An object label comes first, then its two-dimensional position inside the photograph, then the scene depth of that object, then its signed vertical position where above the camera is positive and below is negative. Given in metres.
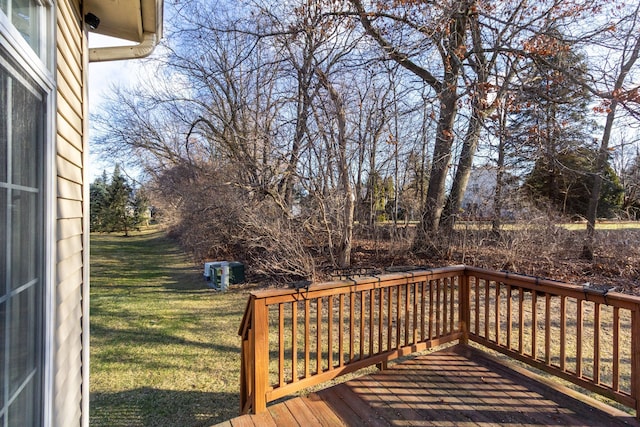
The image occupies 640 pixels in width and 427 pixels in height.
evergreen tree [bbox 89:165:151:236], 23.67 +0.35
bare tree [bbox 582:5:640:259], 4.89 +2.51
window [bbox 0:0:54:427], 1.15 +0.02
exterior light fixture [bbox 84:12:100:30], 2.32 +1.40
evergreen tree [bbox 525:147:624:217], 12.48 +0.86
